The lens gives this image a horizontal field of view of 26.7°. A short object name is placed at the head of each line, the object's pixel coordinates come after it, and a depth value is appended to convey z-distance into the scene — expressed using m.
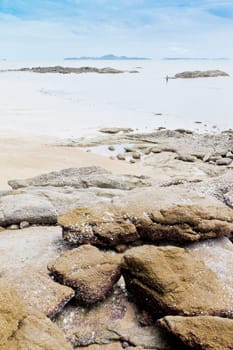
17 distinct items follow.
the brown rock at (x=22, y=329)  4.06
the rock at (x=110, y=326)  4.89
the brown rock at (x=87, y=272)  5.27
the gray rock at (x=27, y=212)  7.70
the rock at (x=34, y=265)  5.05
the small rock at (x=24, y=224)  7.61
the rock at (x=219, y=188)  7.47
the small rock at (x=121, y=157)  16.78
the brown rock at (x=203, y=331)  4.52
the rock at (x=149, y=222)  6.06
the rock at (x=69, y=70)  101.82
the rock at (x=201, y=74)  85.50
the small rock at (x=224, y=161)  16.07
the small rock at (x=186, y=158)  16.53
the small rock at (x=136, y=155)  17.09
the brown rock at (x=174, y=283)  4.96
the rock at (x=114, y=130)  23.34
